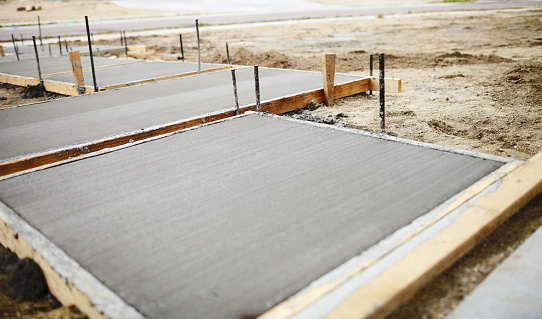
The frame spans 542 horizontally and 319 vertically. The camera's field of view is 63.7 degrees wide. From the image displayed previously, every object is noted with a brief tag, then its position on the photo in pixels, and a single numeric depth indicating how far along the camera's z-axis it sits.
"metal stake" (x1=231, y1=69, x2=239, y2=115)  3.42
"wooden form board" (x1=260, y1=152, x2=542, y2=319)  1.25
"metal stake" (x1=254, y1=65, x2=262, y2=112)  3.30
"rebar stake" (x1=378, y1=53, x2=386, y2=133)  2.74
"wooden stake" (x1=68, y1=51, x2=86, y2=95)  4.99
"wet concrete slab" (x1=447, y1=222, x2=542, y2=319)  1.31
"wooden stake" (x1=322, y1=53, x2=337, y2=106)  4.35
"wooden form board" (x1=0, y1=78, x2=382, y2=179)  2.76
